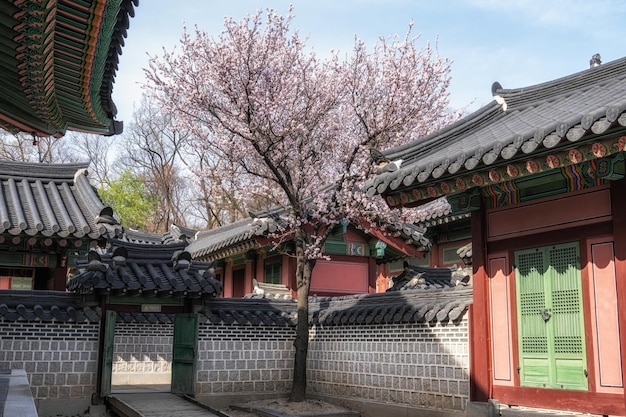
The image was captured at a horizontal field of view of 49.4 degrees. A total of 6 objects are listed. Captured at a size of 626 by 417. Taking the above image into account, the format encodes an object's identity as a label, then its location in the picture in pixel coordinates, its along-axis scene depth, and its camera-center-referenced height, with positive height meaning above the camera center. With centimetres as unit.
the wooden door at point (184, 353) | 1402 -34
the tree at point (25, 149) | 3434 +939
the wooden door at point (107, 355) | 1311 -38
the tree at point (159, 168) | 3981 +980
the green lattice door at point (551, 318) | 889 +32
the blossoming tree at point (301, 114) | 1358 +466
